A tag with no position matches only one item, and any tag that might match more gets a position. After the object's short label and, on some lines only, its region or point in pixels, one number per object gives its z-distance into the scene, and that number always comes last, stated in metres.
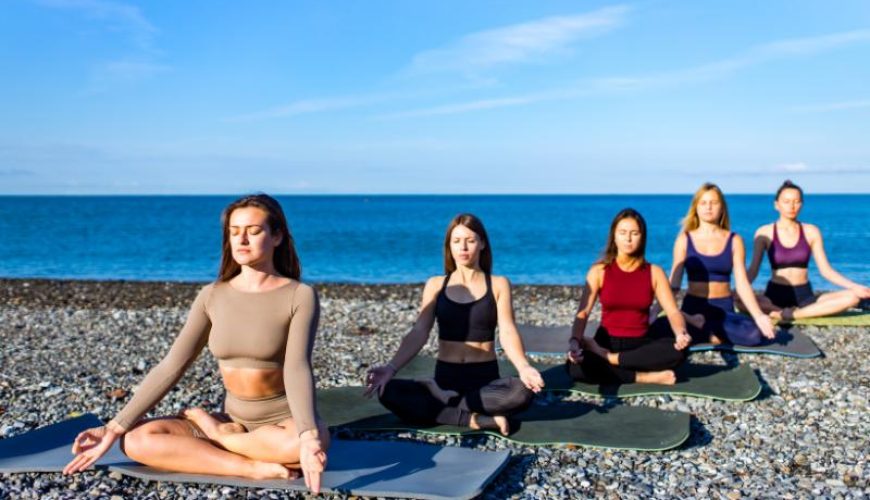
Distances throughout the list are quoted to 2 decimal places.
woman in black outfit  6.11
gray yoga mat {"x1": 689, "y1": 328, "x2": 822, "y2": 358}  9.30
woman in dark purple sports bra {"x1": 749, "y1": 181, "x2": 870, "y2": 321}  11.10
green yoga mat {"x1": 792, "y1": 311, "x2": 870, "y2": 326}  11.24
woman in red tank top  7.58
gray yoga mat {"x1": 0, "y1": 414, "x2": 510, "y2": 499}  4.84
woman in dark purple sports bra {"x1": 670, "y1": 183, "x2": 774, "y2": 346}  9.26
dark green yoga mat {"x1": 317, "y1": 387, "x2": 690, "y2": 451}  6.00
